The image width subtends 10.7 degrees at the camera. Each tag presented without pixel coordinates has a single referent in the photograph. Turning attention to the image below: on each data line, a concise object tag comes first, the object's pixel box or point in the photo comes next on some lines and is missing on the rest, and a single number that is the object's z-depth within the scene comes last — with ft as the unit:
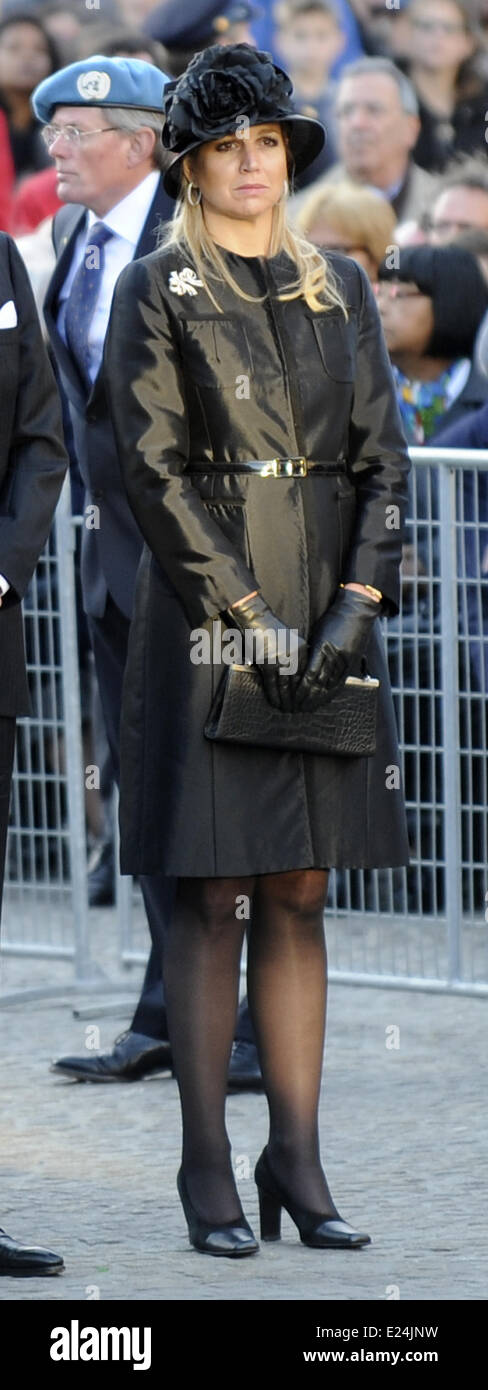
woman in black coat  14.64
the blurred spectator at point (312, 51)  30.04
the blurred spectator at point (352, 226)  26.99
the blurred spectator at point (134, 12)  31.67
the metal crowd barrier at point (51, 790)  23.20
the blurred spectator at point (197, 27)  30.86
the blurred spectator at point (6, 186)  32.94
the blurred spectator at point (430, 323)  26.66
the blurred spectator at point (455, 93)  29.55
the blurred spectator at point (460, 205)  28.14
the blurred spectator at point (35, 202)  31.94
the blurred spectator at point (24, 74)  33.06
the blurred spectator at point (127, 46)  29.96
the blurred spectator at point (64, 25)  32.48
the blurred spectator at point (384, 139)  29.43
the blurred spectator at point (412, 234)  28.54
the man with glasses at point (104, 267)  19.11
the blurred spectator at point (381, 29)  30.09
